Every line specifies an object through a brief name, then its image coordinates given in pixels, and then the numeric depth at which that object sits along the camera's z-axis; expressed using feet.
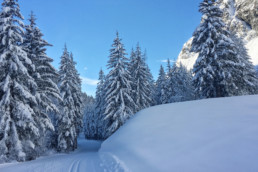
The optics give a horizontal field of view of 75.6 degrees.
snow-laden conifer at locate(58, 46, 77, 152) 72.84
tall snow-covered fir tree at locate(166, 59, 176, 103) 113.70
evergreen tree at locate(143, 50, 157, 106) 121.19
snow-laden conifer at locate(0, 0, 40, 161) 36.83
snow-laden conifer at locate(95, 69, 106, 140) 111.26
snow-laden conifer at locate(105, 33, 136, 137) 66.59
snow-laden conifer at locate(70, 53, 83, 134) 84.64
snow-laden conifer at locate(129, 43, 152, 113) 87.06
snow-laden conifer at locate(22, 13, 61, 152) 50.34
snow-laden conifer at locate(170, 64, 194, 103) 102.68
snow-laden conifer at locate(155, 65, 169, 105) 114.32
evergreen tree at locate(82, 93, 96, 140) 168.73
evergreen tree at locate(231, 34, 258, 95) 56.13
